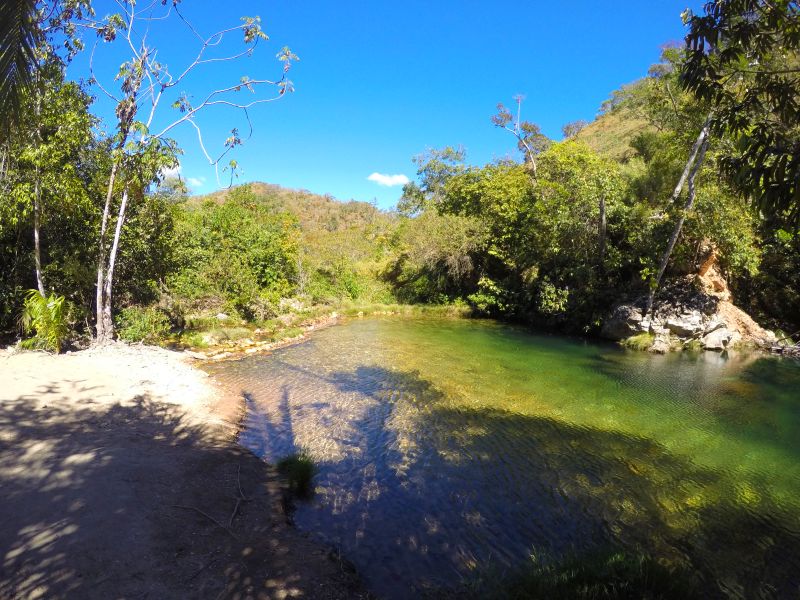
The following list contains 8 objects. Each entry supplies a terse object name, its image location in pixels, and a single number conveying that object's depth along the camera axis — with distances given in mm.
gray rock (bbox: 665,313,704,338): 18312
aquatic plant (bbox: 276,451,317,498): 6414
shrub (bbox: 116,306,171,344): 13094
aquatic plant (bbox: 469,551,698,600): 4074
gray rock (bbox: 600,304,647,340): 19172
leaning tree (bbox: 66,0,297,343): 10297
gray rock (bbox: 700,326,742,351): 17953
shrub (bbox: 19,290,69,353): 10477
